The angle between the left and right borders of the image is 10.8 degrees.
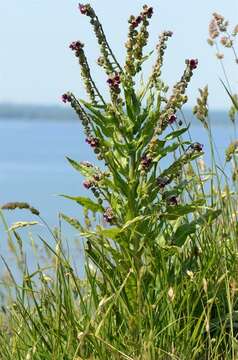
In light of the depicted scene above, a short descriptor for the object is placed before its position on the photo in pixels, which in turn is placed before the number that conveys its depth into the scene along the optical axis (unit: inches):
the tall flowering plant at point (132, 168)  201.4
